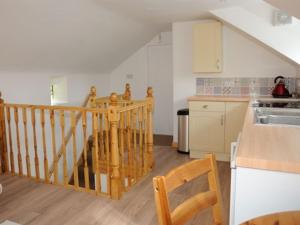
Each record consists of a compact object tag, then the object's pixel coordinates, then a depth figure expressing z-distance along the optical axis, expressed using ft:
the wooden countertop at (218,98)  12.66
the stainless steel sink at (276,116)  7.60
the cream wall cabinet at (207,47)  13.37
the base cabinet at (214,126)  12.62
